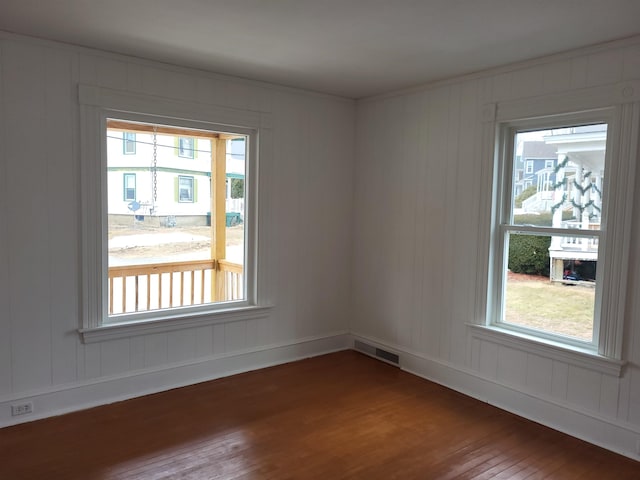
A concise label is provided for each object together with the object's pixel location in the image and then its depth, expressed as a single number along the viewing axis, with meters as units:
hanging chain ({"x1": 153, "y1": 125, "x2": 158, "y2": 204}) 3.86
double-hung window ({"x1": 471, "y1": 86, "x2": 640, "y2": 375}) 3.02
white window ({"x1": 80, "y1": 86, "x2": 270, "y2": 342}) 3.47
